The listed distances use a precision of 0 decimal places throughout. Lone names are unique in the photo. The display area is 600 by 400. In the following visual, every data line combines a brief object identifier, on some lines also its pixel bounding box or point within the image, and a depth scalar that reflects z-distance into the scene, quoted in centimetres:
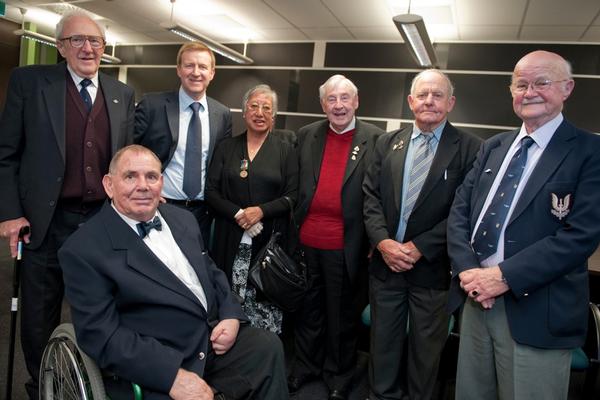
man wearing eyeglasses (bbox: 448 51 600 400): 143
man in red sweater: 229
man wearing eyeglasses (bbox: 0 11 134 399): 190
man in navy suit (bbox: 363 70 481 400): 200
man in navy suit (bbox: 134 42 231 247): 245
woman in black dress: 247
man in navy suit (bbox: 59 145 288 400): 140
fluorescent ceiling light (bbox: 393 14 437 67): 395
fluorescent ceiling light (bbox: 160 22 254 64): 537
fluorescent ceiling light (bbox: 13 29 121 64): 628
